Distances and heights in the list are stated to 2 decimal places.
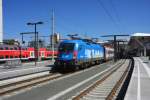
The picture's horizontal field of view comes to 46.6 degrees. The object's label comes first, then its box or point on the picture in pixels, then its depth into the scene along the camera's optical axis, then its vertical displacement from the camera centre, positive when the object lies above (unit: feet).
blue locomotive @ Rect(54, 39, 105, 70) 54.66 +0.02
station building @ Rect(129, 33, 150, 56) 204.49 +8.56
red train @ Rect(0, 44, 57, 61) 87.43 +1.78
